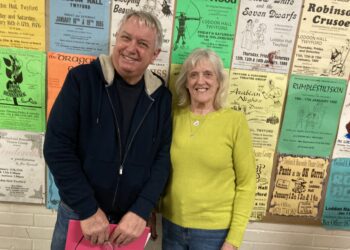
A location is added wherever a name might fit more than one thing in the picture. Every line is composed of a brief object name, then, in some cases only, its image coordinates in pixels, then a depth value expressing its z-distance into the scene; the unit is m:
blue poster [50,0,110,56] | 1.40
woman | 1.30
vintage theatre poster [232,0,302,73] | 1.42
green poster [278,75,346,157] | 1.51
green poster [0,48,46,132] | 1.45
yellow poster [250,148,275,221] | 1.58
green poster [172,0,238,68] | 1.41
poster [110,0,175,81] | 1.40
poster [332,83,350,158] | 1.55
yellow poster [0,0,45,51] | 1.39
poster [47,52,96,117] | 1.45
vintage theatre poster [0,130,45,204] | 1.53
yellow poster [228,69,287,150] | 1.50
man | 1.11
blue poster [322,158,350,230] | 1.62
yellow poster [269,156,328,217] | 1.60
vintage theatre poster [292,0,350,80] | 1.44
